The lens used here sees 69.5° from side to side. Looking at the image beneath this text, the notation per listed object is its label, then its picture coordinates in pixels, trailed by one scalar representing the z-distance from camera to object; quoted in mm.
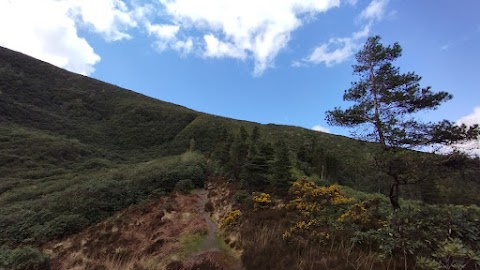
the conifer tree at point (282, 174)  20500
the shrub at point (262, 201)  17119
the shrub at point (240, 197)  19311
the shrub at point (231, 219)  15122
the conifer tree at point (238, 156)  26703
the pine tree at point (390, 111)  12758
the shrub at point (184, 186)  24588
